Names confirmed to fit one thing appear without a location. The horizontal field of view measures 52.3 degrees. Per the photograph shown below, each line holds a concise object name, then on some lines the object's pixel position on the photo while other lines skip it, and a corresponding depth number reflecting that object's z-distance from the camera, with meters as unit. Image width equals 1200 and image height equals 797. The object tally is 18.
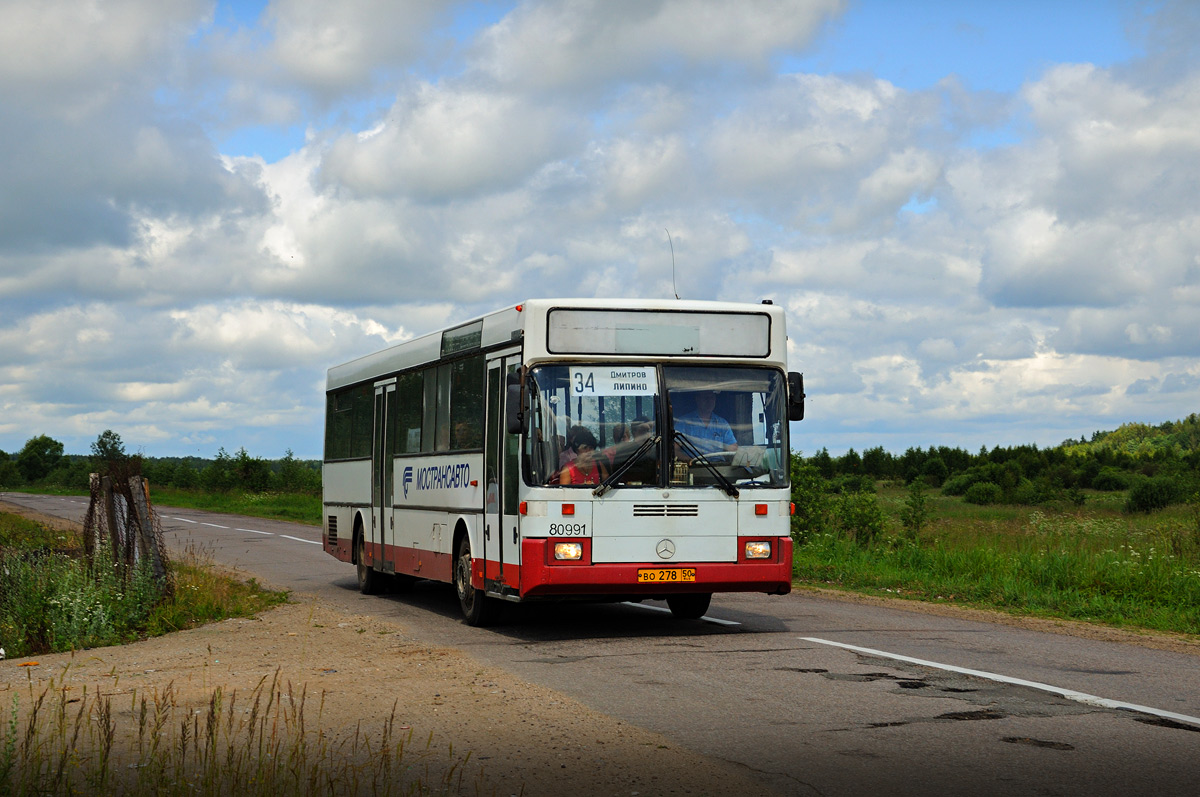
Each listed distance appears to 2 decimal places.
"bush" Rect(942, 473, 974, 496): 75.88
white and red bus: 11.41
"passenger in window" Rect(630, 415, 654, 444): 11.51
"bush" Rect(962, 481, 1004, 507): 65.62
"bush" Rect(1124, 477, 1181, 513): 49.31
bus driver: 11.66
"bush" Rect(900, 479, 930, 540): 22.58
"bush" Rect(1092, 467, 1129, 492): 72.70
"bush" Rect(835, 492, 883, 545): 22.69
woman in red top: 11.47
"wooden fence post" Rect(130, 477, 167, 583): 13.41
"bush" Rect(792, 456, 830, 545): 23.20
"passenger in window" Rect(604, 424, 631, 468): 11.48
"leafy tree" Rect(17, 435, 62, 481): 127.38
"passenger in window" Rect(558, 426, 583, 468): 11.45
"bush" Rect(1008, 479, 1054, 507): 63.75
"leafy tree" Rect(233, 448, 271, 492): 65.19
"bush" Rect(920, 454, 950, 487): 89.12
